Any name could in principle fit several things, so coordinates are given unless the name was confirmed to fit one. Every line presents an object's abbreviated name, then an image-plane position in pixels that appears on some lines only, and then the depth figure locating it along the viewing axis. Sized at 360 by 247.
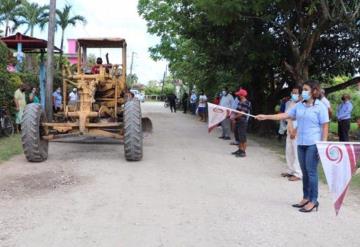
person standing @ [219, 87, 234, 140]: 18.83
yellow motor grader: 11.89
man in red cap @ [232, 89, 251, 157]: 13.75
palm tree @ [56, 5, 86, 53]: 43.38
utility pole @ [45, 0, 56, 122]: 18.91
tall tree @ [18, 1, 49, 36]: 43.53
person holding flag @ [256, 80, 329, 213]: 7.97
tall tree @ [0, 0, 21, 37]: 35.03
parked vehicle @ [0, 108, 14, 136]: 16.86
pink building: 57.82
